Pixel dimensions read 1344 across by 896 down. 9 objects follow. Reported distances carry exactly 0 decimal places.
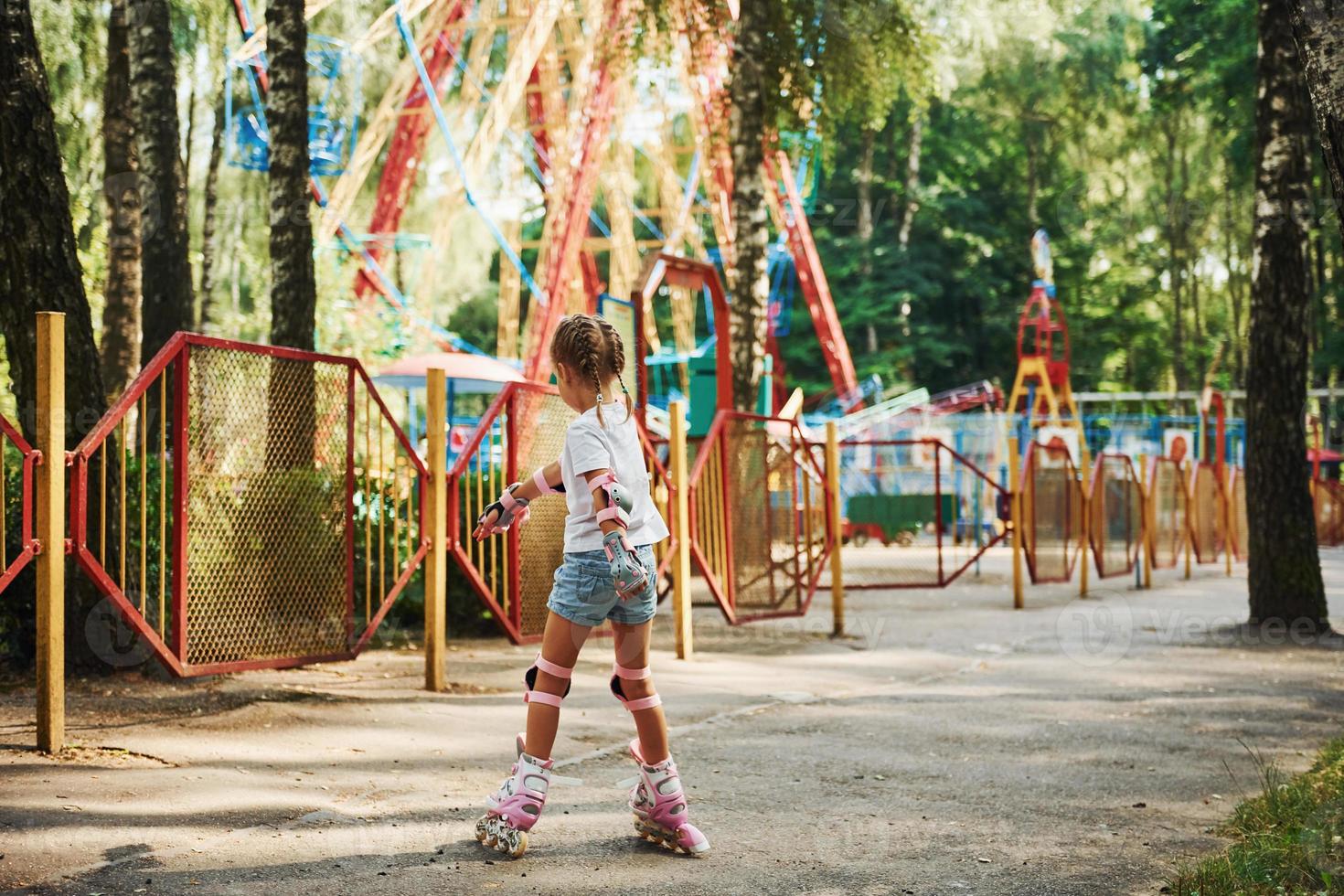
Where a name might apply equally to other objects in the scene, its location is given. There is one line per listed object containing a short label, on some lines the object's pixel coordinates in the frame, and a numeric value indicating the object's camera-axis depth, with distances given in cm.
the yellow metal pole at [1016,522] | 1439
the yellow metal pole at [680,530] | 952
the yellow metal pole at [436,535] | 750
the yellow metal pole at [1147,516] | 1708
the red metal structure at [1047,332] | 3316
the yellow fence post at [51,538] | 546
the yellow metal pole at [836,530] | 1136
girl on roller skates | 445
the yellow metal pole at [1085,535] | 1560
